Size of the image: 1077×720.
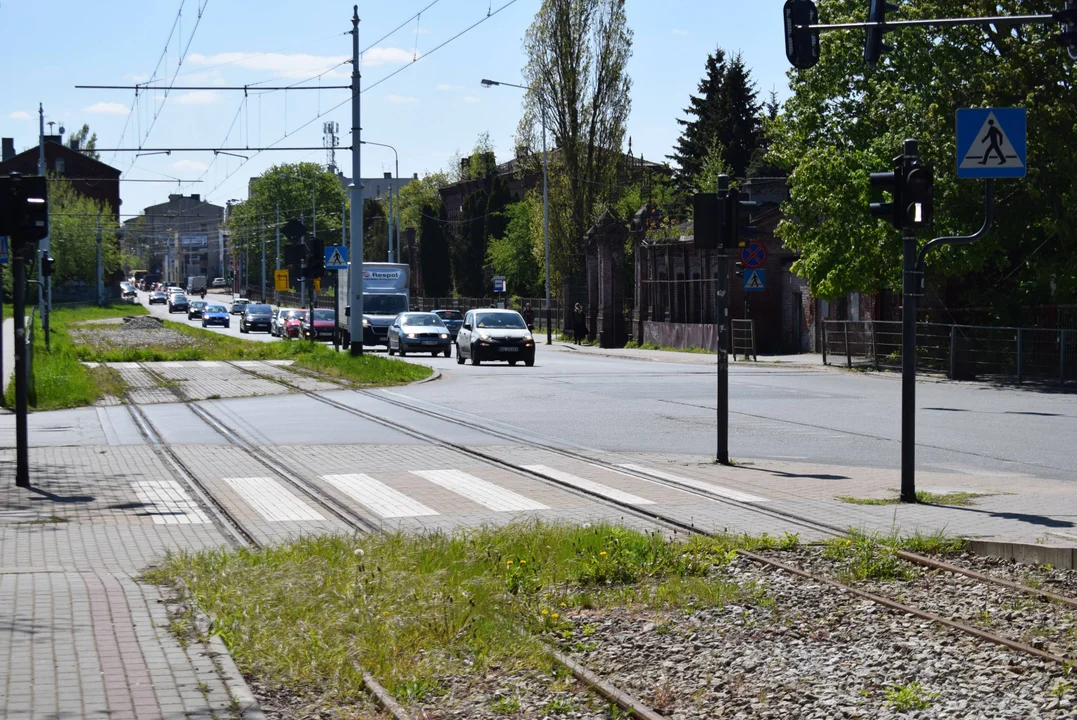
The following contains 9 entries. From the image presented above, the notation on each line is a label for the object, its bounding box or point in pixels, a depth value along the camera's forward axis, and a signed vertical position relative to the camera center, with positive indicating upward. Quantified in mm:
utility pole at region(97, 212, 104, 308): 109750 +2434
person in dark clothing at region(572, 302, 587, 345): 58812 -870
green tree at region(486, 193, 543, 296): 83062 +3124
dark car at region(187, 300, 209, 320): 98562 -265
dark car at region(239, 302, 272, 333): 76938 -742
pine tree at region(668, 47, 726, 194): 77188 +10816
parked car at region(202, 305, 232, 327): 90550 -735
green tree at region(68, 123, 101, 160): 141875 +18470
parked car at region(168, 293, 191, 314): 118000 +230
